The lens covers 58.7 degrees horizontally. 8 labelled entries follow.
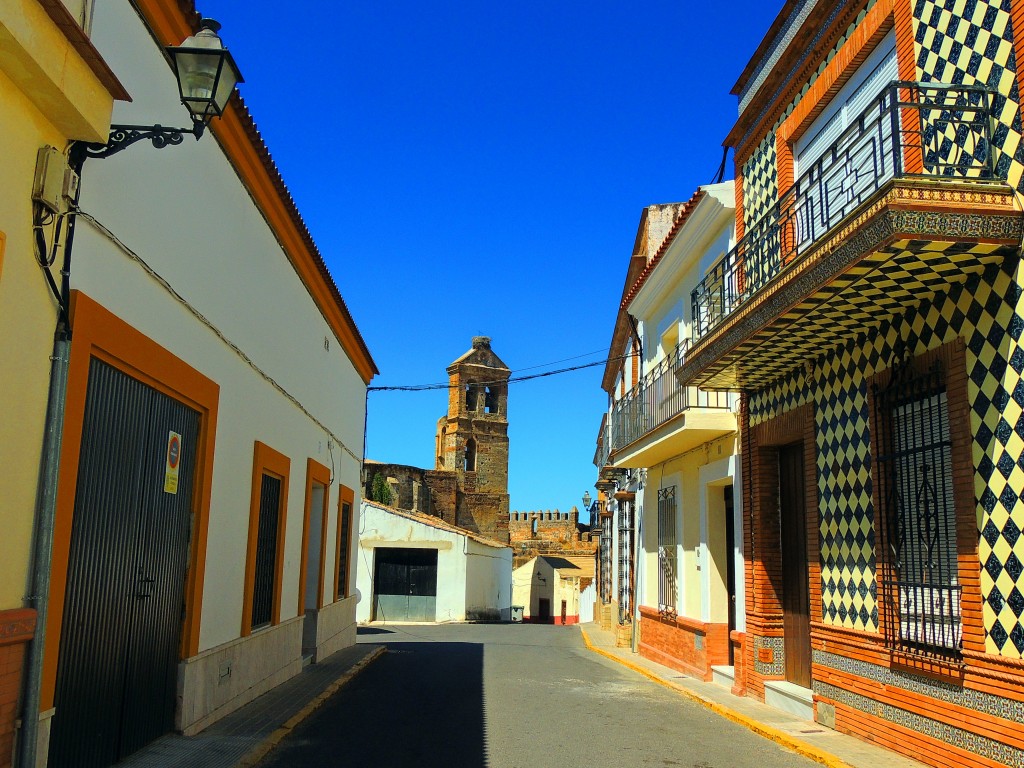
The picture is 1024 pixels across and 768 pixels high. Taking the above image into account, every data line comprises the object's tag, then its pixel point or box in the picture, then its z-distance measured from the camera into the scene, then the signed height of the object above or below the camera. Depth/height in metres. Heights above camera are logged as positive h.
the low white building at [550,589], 42.62 -1.92
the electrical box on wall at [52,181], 4.82 +1.90
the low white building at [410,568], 29.70 -0.72
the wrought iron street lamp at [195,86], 5.28 +2.67
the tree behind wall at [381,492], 43.56 +2.51
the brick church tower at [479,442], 47.59 +5.43
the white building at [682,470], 12.13 +1.26
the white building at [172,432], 5.65 +0.89
